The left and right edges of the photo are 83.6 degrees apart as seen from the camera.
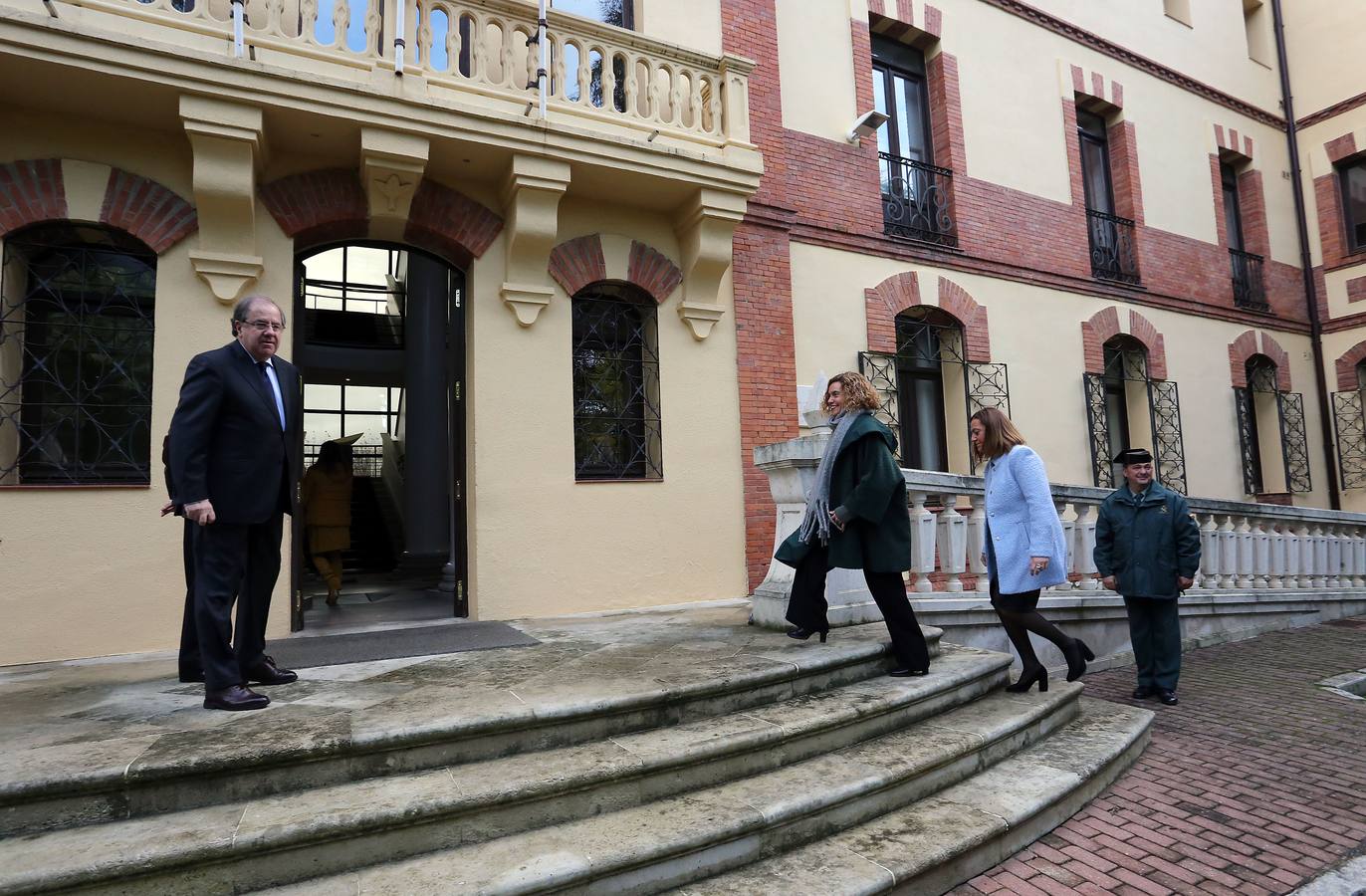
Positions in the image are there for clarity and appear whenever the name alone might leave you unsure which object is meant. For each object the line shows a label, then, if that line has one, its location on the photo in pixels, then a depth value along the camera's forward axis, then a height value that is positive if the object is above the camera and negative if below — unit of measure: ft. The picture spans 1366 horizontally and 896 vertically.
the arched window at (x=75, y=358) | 17.47 +4.23
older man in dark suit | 11.32 +0.82
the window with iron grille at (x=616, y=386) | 23.67 +4.20
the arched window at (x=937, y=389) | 30.96 +4.82
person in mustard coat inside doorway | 26.50 +0.52
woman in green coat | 14.38 -0.04
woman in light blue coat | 14.79 -0.64
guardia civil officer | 18.37 -1.58
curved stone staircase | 8.25 -3.52
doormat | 16.25 -2.68
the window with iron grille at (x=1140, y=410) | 36.60 +4.36
